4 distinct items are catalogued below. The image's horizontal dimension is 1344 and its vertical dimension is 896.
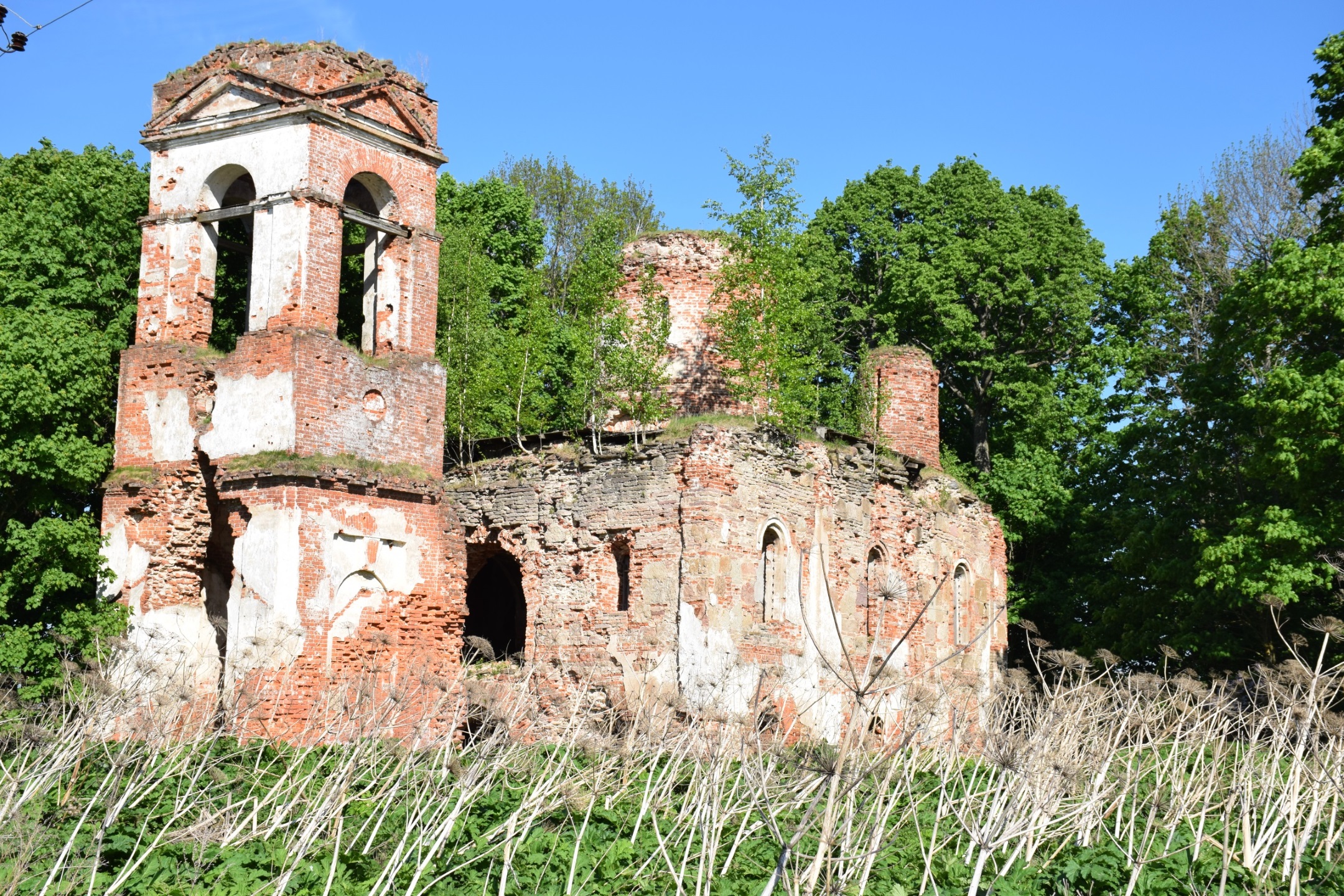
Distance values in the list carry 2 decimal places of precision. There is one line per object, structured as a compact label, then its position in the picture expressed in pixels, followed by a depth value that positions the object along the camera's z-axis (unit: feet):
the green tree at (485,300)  78.69
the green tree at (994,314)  100.48
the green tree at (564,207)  125.59
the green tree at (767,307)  76.54
